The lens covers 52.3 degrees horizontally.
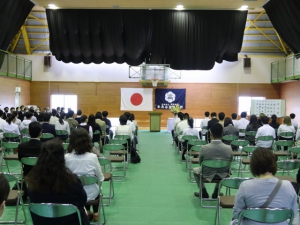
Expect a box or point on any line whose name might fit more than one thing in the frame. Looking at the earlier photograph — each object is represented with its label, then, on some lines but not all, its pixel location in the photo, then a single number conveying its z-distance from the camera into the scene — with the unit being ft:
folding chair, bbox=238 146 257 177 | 19.19
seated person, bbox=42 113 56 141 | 24.20
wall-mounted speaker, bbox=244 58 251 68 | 60.29
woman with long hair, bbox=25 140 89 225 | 7.89
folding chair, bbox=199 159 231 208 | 14.56
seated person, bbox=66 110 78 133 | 32.98
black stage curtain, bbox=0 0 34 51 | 33.01
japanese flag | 59.88
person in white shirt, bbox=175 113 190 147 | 30.21
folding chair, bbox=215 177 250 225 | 11.18
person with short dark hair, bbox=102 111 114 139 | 34.26
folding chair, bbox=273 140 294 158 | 21.47
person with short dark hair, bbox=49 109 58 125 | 35.27
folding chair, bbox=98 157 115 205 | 13.93
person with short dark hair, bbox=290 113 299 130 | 33.22
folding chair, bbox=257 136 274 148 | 23.33
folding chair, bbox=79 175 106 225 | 10.92
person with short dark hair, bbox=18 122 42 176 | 14.55
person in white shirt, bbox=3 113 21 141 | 26.94
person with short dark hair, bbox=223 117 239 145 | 26.91
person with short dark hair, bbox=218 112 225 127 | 29.88
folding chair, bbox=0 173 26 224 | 11.01
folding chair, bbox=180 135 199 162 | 25.12
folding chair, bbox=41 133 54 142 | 23.61
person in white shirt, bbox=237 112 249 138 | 34.71
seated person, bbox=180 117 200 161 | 26.50
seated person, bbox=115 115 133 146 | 26.38
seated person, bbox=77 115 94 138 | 25.28
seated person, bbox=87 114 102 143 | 28.85
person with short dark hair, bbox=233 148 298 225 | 8.11
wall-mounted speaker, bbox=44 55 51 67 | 60.90
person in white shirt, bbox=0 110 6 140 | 28.28
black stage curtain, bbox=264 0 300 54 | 32.22
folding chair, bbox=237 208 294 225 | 7.72
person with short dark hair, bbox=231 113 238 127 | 33.23
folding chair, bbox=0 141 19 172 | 19.98
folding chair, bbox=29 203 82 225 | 7.78
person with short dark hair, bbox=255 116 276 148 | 23.73
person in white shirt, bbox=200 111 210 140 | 35.65
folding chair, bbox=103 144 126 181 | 19.08
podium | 51.34
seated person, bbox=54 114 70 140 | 28.35
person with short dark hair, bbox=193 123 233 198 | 15.24
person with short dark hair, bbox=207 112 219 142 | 29.42
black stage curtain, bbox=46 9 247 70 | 43.32
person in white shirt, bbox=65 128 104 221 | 11.75
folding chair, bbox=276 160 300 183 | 14.44
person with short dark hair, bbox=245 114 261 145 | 28.53
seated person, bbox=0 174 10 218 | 5.43
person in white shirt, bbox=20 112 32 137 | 29.53
